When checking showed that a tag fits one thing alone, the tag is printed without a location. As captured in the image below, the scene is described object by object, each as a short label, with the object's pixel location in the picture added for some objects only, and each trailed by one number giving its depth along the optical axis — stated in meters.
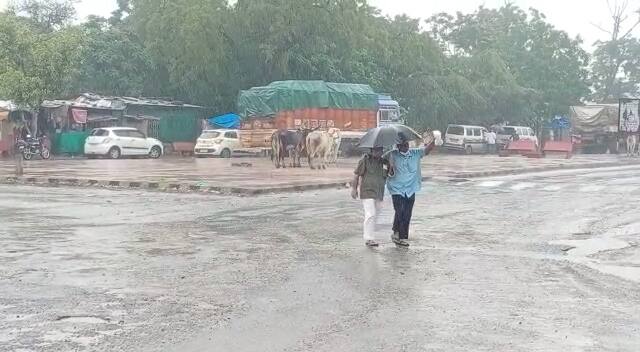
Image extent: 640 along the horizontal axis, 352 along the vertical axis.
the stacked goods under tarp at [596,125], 51.91
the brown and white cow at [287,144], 26.55
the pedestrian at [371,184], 10.23
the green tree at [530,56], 55.56
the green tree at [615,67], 71.31
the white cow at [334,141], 27.80
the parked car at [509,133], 48.94
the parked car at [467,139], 46.91
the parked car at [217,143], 35.88
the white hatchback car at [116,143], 33.56
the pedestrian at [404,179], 10.29
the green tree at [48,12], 53.34
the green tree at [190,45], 38.47
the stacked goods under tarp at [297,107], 35.72
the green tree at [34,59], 32.94
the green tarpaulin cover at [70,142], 35.69
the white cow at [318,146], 26.34
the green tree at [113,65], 40.66
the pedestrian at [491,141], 47.91
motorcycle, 32.47
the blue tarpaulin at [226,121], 41.00
